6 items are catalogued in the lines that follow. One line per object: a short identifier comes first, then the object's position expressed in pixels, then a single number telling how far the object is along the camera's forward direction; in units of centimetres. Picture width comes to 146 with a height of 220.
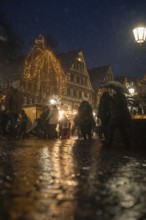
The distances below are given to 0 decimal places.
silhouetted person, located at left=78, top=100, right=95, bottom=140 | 765
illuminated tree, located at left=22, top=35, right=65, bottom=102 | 1898
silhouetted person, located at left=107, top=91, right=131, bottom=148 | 489
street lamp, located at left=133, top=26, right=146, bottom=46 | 635
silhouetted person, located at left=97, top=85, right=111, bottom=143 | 561
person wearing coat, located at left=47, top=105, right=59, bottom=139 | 949
